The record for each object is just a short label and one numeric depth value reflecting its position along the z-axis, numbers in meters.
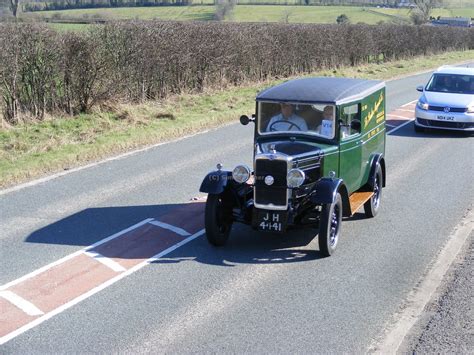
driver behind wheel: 9.50
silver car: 18.27
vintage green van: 8.67
